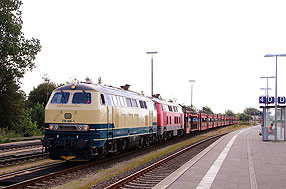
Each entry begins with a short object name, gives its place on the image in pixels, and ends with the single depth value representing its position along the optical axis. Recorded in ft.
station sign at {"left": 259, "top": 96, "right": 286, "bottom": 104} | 100.58
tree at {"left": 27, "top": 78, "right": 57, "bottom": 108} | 225.15
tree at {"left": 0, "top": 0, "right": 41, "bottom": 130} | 111.24
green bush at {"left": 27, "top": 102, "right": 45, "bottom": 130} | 138.51
